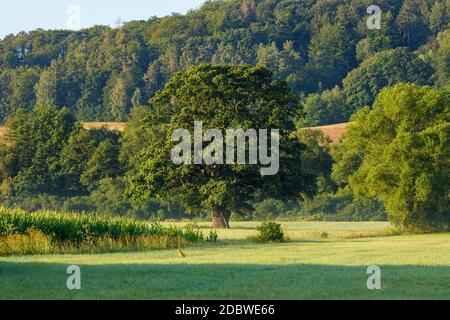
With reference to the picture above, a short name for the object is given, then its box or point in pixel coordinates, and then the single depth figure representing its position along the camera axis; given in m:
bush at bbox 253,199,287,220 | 87.88
